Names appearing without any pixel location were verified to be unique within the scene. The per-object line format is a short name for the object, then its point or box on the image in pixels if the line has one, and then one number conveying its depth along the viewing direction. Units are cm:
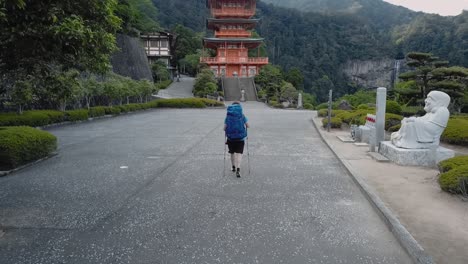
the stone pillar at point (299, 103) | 3474
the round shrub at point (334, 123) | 1497
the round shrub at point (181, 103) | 3275
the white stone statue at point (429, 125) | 749
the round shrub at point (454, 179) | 527
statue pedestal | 750
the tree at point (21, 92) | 1359
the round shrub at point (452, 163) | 588
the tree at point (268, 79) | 4447
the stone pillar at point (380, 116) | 921
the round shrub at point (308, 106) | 3809
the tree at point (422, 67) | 1646
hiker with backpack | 672
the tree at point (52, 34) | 380
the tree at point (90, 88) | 1997
